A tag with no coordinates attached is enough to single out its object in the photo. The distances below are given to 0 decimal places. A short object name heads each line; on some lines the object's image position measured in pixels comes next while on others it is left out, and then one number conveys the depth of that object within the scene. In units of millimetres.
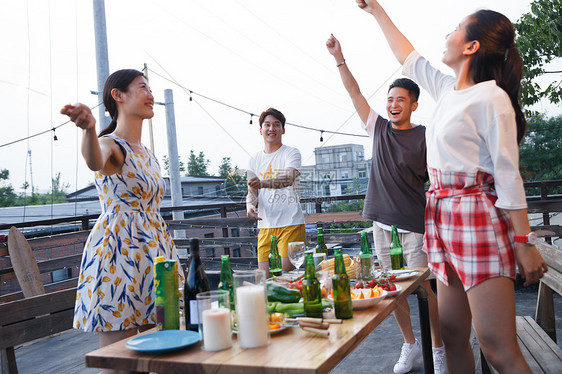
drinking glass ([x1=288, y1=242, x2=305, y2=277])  1799
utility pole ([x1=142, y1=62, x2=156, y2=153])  13134
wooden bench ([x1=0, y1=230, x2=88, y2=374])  1815
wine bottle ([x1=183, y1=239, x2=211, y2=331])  1273
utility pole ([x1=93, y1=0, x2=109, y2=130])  6453
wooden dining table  949
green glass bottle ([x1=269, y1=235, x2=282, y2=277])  1894
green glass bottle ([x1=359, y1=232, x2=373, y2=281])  1629
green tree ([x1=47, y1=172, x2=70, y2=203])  21594
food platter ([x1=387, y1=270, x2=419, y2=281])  1710
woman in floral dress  1594
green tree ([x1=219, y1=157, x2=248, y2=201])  27078
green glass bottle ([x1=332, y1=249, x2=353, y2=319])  1278
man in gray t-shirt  2363
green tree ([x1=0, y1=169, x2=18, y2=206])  21078
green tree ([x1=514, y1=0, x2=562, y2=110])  5918
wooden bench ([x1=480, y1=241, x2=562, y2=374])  1665
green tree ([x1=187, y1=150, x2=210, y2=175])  29319
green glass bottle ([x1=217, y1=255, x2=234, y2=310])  1378
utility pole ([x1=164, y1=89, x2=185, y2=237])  11445
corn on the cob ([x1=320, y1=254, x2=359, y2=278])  1669
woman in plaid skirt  1293
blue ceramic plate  1067
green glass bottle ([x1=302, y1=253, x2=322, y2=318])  1261
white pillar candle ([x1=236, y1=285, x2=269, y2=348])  1080
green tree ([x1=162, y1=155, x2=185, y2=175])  24022
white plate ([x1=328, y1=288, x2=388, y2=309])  1320
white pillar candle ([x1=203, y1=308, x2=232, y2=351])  1071
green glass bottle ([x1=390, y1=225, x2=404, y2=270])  1940
